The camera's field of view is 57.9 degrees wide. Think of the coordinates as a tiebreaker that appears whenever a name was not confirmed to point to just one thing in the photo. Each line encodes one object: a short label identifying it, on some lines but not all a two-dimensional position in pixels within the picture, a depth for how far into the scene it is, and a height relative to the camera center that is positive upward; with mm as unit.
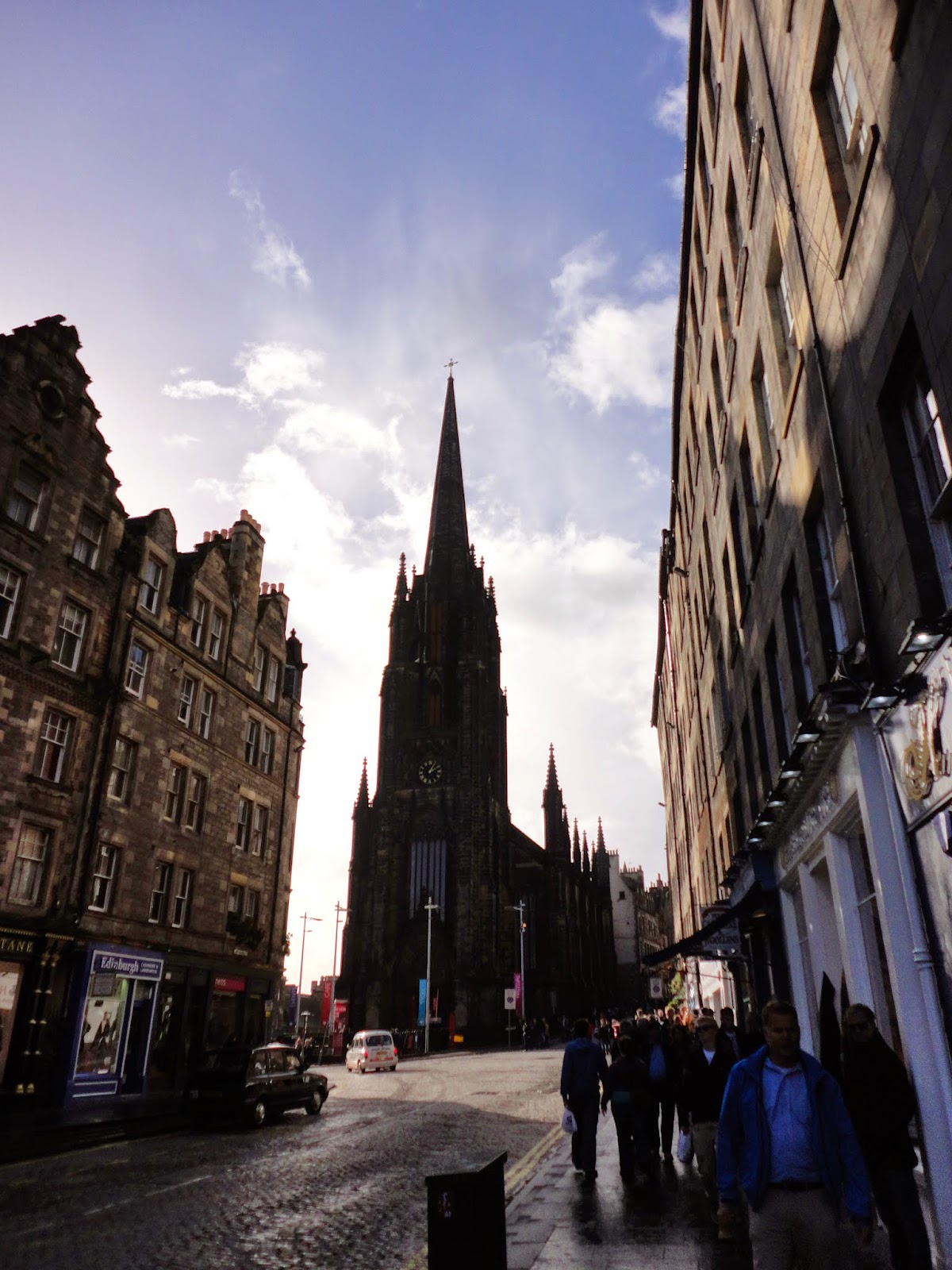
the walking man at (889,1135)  5734 -644
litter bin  5289 -1094
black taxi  16703 -1047
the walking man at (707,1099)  9008 -677
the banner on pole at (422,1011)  58781 +1154
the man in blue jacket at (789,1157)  4211 -590
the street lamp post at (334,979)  61475 +3674
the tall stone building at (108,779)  20422 +6400
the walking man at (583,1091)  10547 -705
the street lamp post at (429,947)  50803 +5280
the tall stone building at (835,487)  7051 +5530
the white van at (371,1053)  33438 -875
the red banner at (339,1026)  42312 +160
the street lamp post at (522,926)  68000 +7510
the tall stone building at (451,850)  65250 +13991
